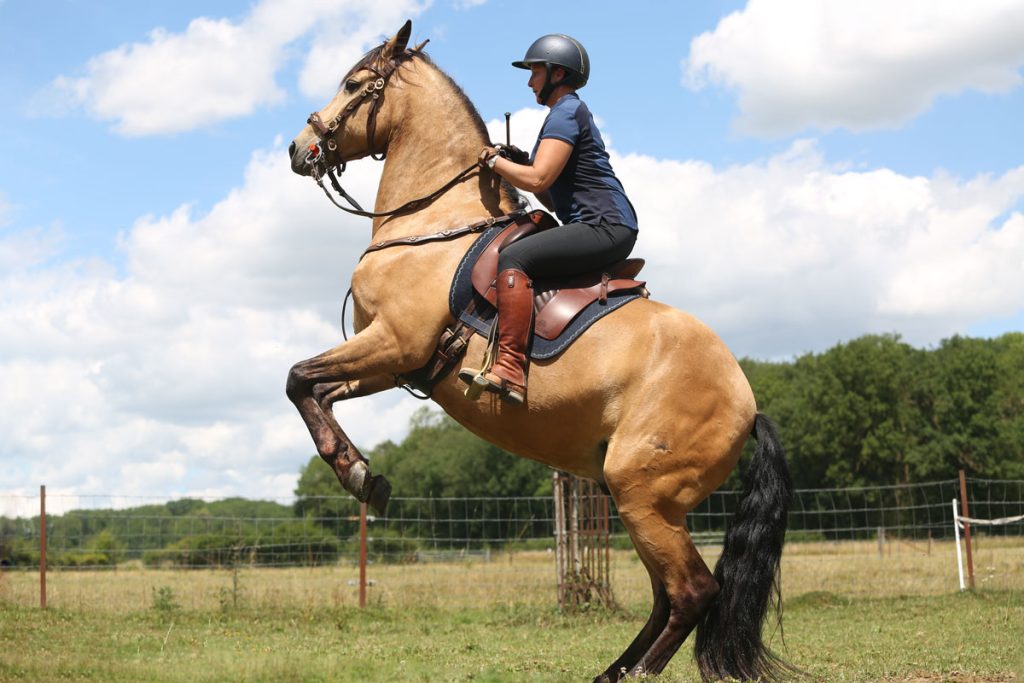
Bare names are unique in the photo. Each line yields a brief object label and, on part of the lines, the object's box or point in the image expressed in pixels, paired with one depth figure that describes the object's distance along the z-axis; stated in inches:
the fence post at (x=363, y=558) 644.1
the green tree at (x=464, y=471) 2856.8
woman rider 217.3
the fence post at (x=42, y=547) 612.7
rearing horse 219.9
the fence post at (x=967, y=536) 682.2
